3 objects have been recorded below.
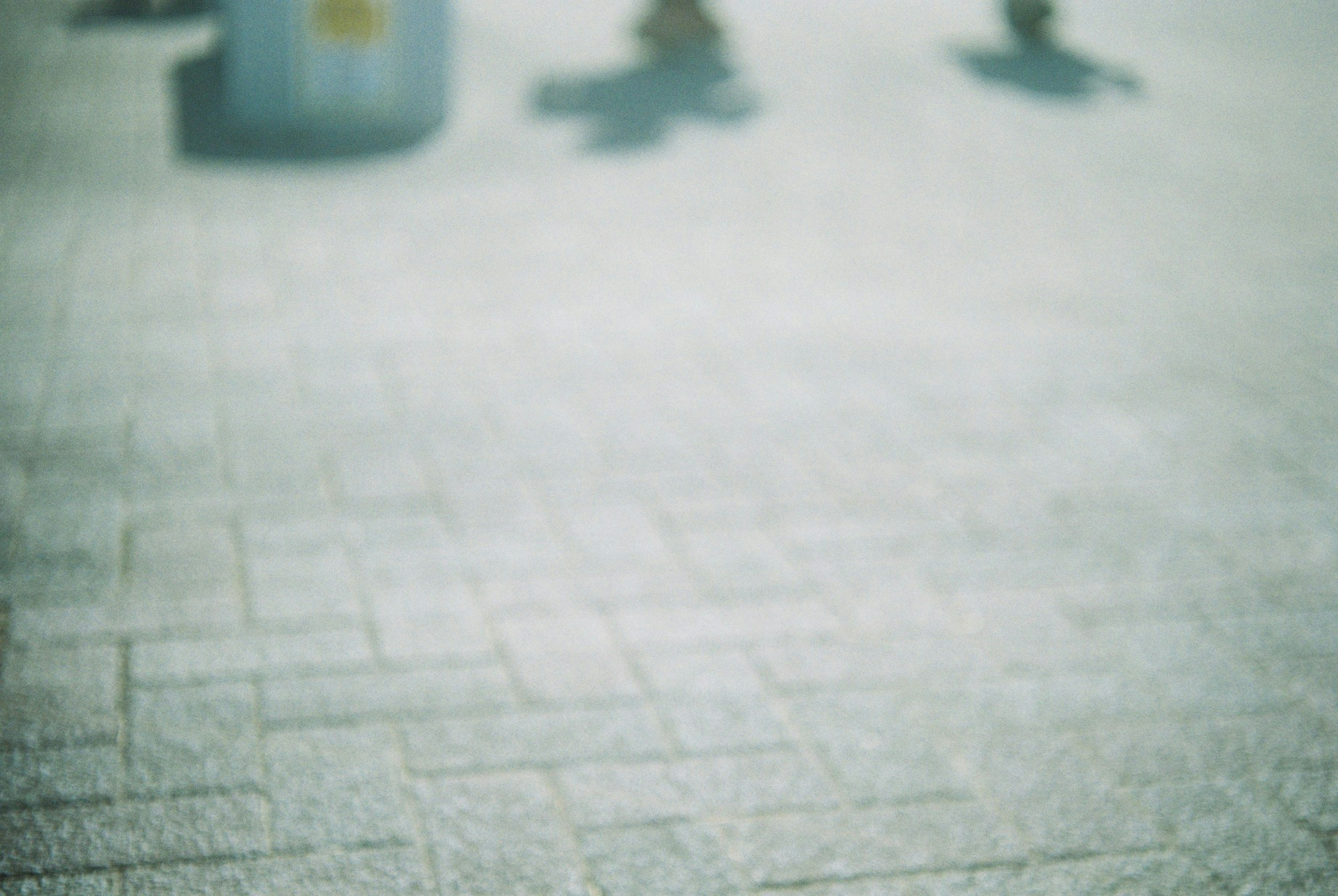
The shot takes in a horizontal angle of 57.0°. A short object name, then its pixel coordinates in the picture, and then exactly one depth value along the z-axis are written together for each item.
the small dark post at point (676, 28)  11.52
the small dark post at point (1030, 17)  12.87
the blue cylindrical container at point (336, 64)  8.51
